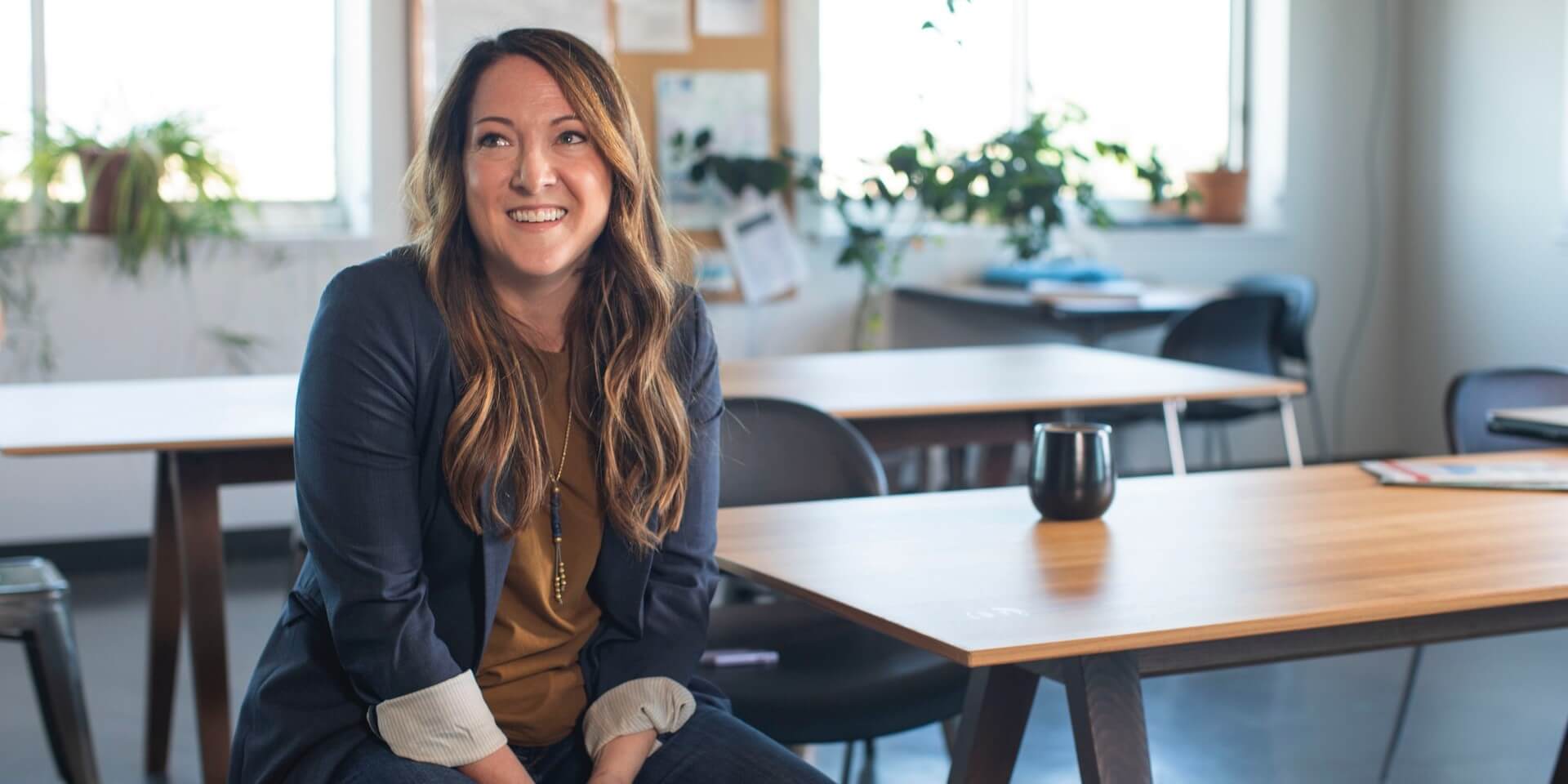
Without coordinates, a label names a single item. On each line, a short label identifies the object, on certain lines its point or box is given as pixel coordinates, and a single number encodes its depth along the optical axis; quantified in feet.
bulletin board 16.85
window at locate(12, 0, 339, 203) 15.37
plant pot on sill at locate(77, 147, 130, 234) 14.96
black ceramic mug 6.09
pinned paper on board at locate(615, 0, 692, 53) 16.75
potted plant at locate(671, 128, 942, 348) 16.69
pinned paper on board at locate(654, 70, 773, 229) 16.97
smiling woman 4.85
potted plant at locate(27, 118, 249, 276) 14.92
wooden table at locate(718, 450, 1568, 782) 4.65
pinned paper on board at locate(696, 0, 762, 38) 17.03
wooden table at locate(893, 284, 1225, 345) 15.69
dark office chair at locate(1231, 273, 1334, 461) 17.21
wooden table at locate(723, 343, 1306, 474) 10.12
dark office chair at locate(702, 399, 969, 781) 6.47
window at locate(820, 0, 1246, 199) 18.04
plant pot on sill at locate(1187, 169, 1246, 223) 19.69
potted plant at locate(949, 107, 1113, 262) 16.67
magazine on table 6.79
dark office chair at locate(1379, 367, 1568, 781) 9.16
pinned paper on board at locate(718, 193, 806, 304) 17.29
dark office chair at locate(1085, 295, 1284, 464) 15.46
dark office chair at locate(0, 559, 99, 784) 8.16
